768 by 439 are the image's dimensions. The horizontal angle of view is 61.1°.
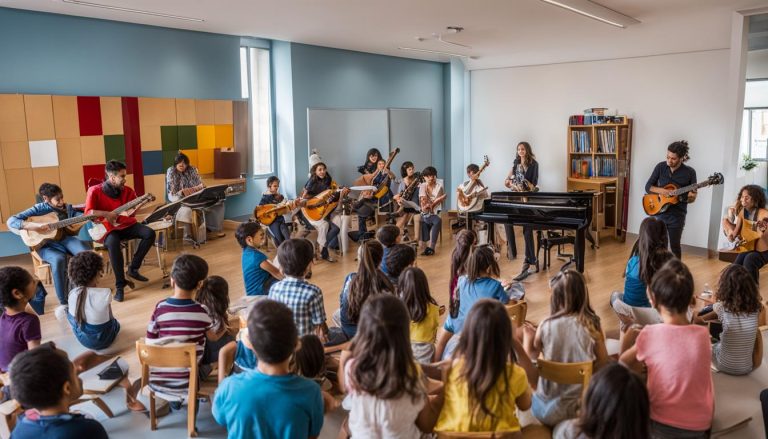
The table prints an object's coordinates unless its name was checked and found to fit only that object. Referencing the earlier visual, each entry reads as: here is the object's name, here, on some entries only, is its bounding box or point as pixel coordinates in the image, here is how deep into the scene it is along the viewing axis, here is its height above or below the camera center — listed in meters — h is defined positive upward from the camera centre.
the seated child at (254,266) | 4.77 -0.96
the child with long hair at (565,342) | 2.99 -1.01
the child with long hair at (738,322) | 3.70 -1.12
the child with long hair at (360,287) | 3.79 -0.91
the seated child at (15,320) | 3.52 -0.99
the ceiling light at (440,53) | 9.94 +1.24
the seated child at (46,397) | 2.22 -0.89
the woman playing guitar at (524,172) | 8.79 -0.58
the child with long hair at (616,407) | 2.00 -0.86
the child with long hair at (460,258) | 4.46 -0.88
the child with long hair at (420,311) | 3.50 -0.98
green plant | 9.70 -0.55
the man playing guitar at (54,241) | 6.11 -1.00
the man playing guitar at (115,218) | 6.43 -0.83
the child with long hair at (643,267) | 4.32 -0.94
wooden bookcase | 8.92 -0.56
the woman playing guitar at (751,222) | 5.52 -0.83
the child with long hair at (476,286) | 3.78 -0.91
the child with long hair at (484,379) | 2.37 -0.92
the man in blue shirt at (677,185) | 6.48 -0.63
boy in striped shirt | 3.50 -1.03
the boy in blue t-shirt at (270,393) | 2.30 -0.92
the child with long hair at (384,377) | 2.36 -0.89
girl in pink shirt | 2.75 -1.03
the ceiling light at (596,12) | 6.15 +1.17
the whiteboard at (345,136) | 9.88 -0.07
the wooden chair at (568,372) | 2.89 -1.08
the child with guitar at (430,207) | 8.08 -0.95
